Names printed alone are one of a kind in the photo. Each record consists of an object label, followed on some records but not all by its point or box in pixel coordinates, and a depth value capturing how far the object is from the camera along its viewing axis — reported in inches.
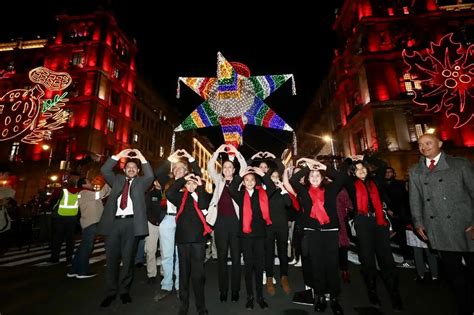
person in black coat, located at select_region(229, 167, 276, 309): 167.9
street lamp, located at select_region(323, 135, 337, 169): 1347.8
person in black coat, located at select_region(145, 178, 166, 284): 219.0
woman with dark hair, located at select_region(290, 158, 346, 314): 156.6
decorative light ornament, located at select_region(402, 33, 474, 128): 646.7
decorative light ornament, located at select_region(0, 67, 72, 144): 705.9
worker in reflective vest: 279.0
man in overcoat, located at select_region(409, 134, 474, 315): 127.0
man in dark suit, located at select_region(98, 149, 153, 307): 172.7
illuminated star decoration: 323.6
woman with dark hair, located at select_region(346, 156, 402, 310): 161.9
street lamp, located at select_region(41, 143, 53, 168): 1157.4
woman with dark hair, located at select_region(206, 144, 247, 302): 176.1
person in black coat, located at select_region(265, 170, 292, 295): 195.6
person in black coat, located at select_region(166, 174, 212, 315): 149.7
